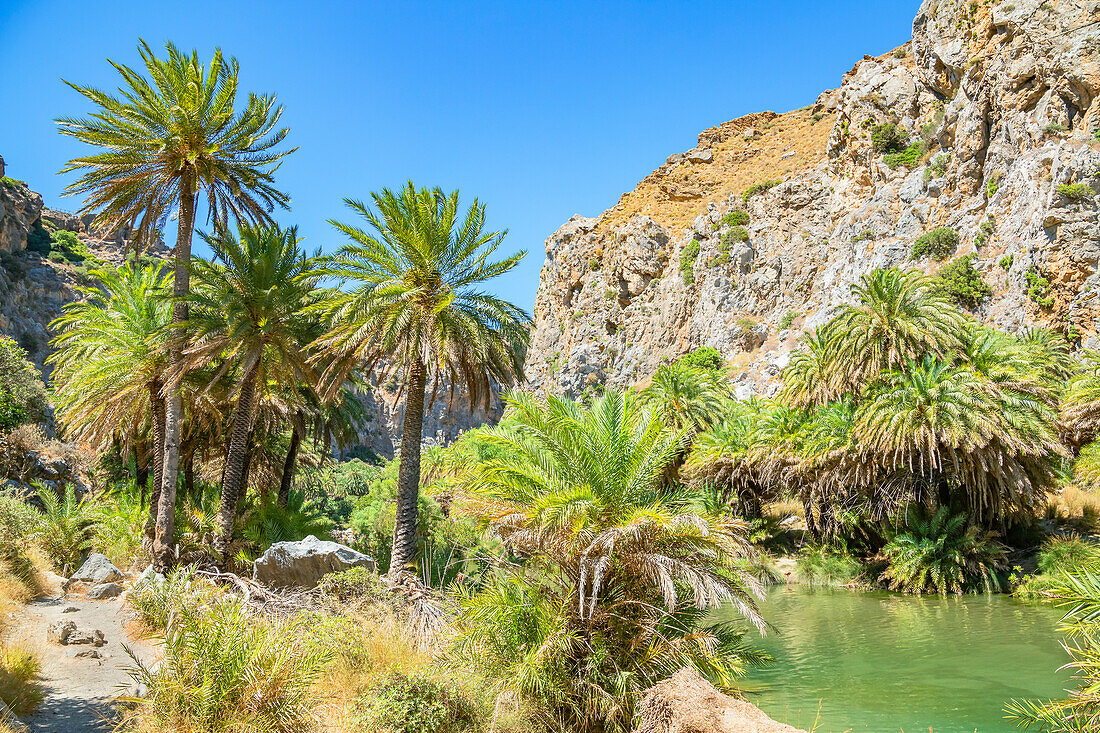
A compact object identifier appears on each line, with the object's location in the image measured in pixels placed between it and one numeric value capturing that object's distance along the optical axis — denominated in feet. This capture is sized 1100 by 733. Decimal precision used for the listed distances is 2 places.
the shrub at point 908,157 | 152.46
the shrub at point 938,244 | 133.18
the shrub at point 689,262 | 209.15
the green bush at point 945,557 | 74.90
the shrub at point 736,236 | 193.06
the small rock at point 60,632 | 31.12
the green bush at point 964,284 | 118.62
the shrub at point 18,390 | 73.82
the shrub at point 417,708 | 22.39
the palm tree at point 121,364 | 61.31
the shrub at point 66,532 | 56.70
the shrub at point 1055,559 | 64.03
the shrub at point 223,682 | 20.70
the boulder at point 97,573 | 49.67
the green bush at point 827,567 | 88.02
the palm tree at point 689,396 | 114.62
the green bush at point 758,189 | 207.51
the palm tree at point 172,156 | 53.78
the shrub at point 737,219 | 202.69
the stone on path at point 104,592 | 46.83
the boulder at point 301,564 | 46.60
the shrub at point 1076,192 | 100.12
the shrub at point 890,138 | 159.12
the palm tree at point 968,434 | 68.69
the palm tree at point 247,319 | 56.29
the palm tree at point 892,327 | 81.35
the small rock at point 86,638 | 31.73
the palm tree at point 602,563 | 27.91
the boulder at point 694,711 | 18.04
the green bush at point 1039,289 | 104.60
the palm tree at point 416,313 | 49.73
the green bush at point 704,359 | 179.42
